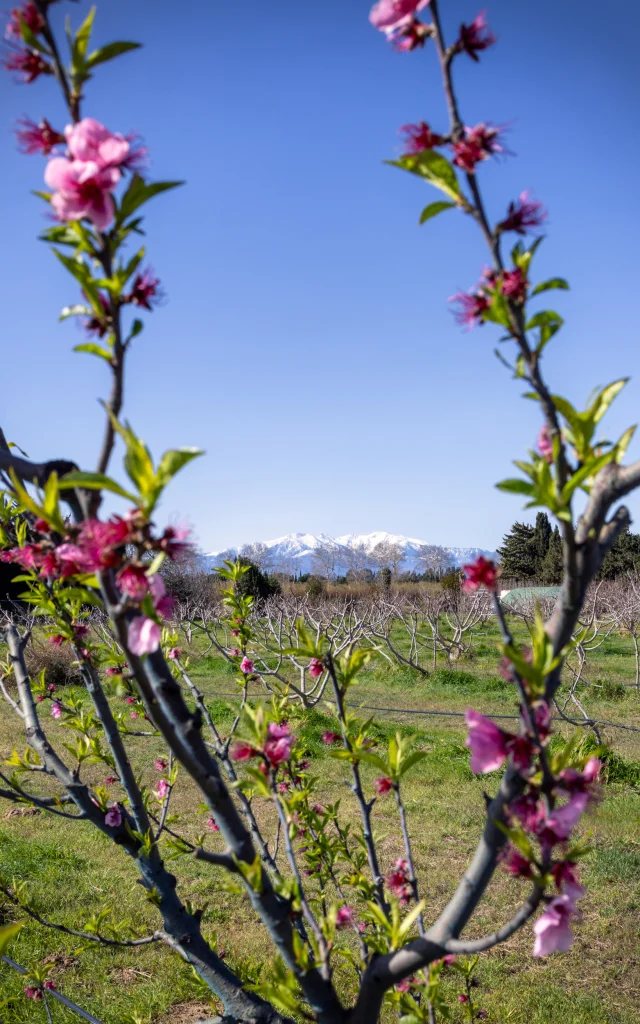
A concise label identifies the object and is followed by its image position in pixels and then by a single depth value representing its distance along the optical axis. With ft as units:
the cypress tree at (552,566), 118.52
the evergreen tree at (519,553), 136.05
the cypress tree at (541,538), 137.08
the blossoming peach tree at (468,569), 2.71
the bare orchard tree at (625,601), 50.43
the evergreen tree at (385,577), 142.33
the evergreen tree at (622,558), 104.27
